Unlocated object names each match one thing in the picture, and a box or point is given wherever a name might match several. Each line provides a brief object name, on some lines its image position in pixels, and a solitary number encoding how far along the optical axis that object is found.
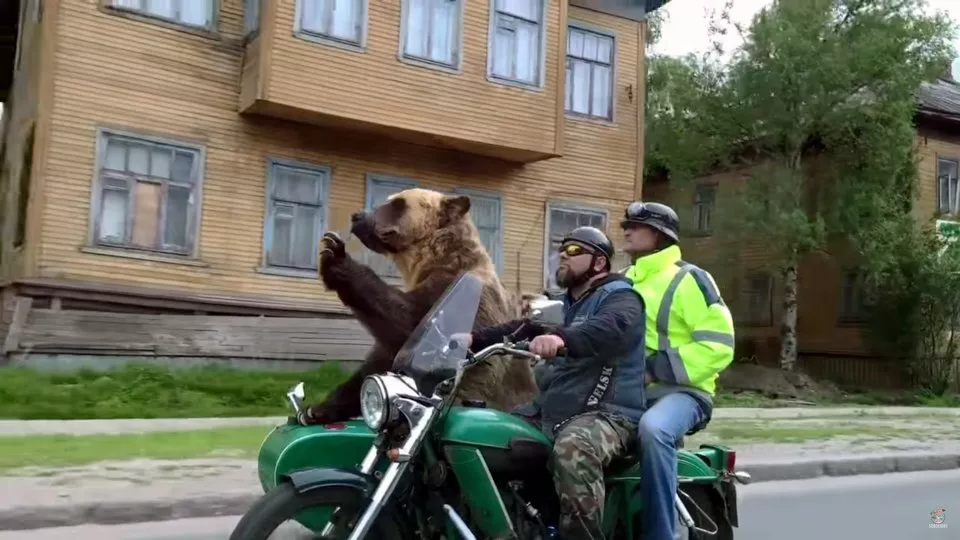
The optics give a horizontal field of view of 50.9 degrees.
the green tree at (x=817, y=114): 21.56
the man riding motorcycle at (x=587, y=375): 4.02
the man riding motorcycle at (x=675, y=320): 4.75
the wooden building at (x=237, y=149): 14.15
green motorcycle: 3.65
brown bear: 5.02
